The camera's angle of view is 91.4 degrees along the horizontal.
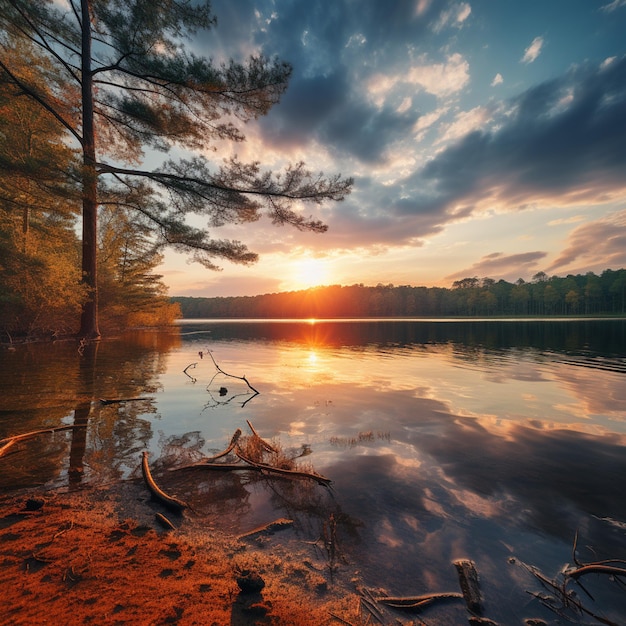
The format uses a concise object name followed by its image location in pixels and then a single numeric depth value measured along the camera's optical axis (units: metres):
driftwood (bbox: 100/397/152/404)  8.86
